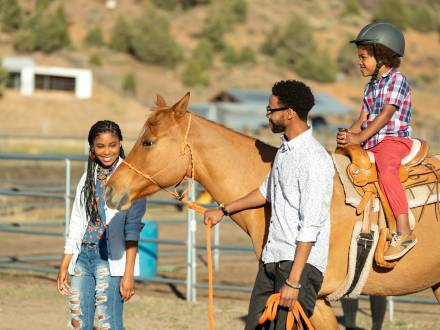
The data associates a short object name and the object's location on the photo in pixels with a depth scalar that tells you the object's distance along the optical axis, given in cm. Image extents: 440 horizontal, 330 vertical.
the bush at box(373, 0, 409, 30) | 9994
